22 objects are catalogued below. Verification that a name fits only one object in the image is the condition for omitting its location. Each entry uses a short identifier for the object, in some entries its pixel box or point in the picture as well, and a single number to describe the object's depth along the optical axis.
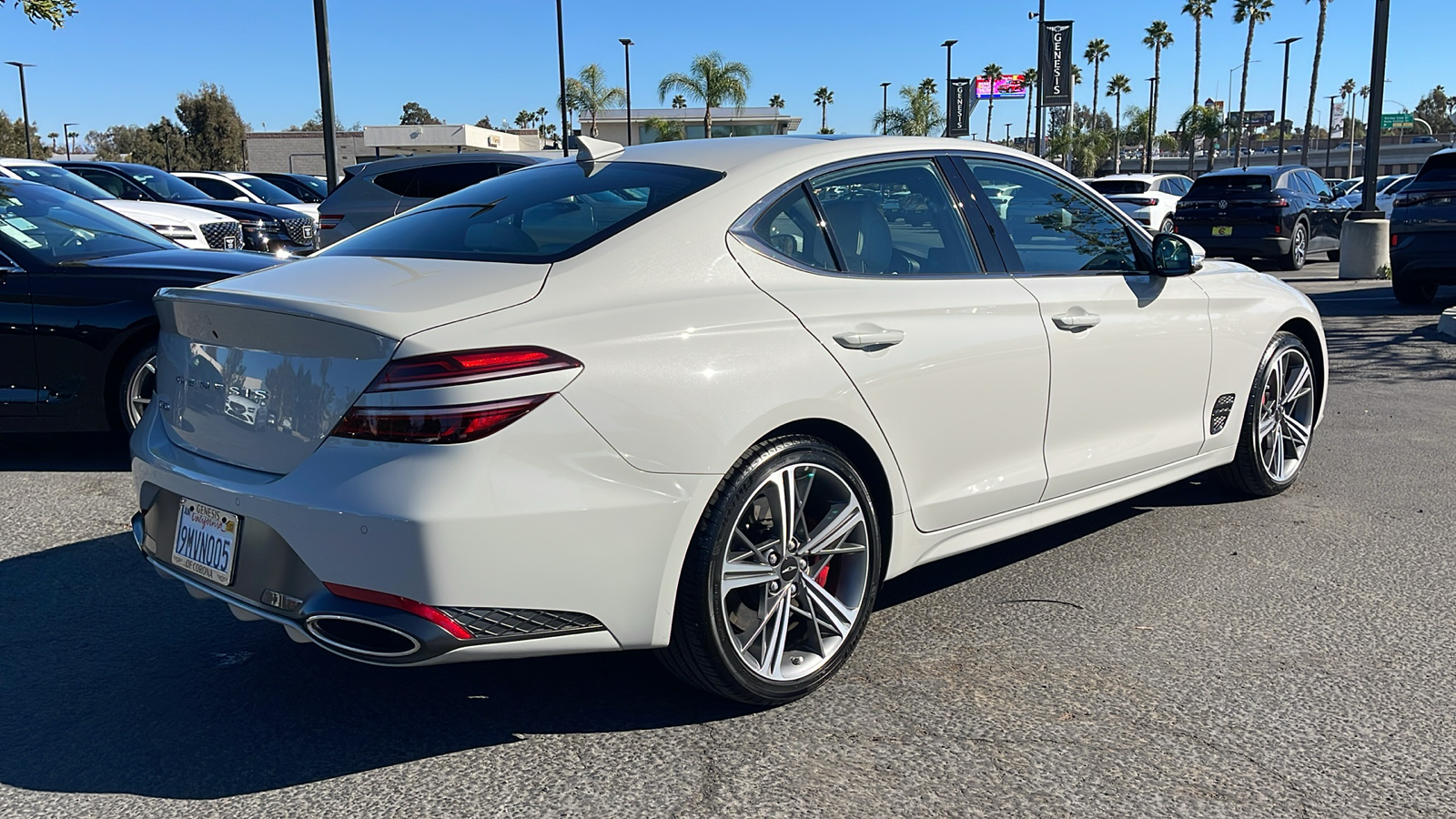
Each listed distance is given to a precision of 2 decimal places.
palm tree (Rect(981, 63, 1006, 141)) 97.94
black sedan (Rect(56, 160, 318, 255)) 15.45
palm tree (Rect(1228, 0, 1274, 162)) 76.62
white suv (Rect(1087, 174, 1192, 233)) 19.36
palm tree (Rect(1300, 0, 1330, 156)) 67.19
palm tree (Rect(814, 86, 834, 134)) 106.19
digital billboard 76.69
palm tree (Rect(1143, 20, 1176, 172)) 89.62
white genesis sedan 2.74
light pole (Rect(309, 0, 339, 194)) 14.52
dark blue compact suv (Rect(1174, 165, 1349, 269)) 17.34
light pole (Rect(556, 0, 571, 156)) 32.78
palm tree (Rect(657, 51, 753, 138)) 50.72
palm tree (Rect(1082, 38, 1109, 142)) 97.31
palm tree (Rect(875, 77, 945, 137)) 56.41
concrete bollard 16.28
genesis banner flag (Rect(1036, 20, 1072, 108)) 31.61
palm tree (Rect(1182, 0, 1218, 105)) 80.00
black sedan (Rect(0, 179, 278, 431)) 6.12
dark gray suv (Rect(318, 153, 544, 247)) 12.22
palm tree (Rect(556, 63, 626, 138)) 56.31
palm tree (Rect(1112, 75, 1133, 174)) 109.89
